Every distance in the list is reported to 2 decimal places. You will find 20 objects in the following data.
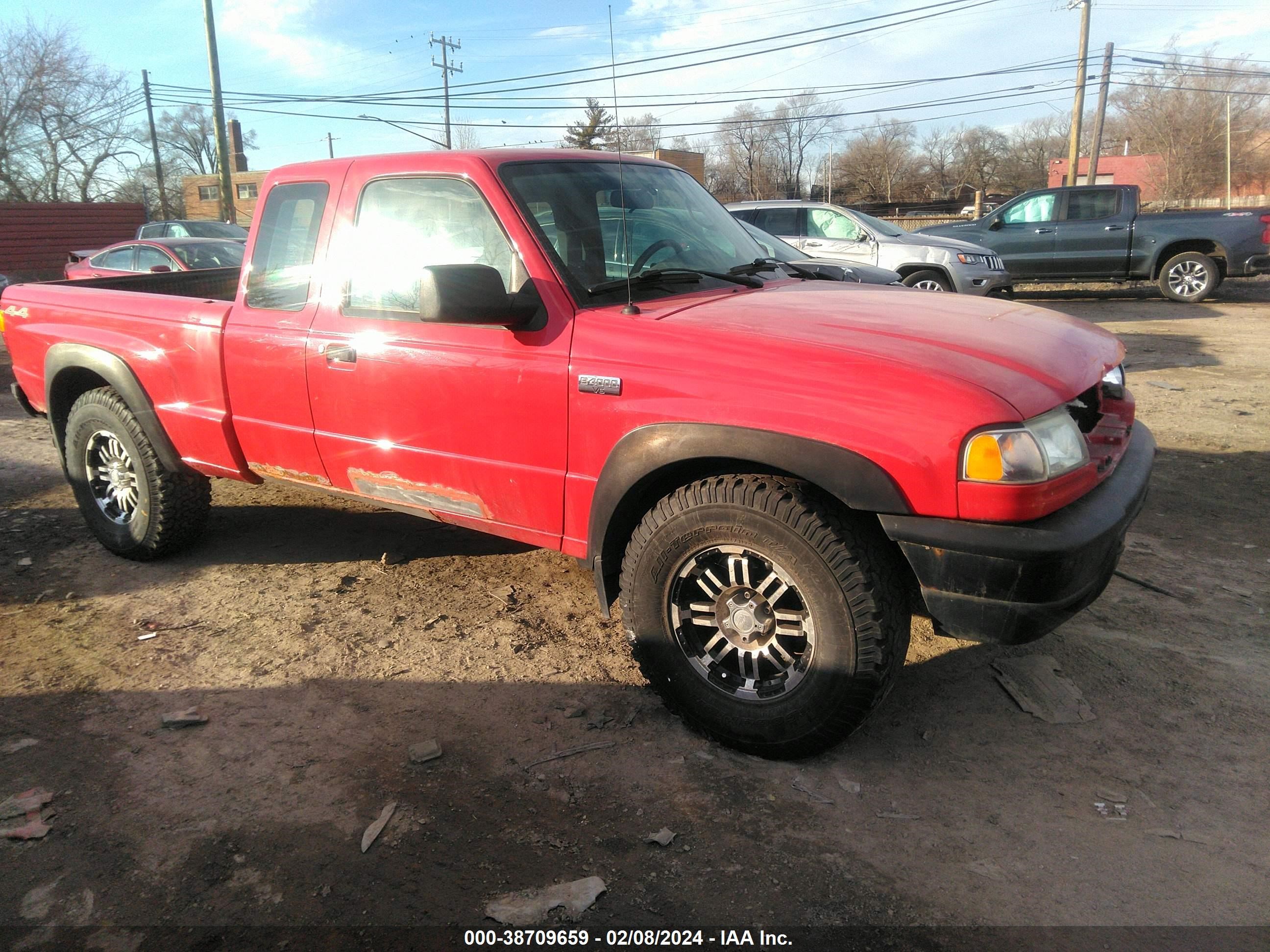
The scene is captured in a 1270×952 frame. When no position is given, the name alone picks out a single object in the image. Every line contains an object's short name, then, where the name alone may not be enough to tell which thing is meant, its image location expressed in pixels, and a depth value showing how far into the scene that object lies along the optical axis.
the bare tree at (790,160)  59.94
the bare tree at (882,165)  65.31
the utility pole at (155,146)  33.33
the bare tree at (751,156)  53.09
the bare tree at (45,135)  36.94
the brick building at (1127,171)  53.22
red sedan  11.77
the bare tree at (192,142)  43.84
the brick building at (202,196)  46.00
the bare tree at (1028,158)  63.06
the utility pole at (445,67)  32.97
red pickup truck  2.41
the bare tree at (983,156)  64.50
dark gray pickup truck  13.00
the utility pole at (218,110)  21.16
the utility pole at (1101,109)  29.47
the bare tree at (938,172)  65.19
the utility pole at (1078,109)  24.98
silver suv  11.43
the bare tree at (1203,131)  48.25
